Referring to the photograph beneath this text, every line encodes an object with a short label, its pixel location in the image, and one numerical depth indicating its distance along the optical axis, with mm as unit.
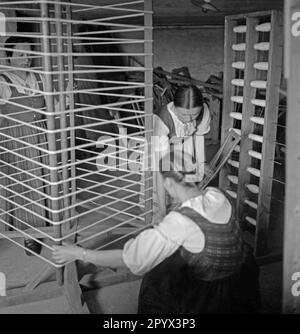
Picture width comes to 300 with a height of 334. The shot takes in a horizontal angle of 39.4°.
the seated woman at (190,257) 1551
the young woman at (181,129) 2223
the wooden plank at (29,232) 2493
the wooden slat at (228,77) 2707
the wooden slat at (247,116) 2444
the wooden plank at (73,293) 1996
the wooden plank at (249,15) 2288
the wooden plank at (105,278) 2287
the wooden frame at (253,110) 2302
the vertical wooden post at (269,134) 2240
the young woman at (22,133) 2529
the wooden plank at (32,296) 2133
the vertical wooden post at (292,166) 1127
